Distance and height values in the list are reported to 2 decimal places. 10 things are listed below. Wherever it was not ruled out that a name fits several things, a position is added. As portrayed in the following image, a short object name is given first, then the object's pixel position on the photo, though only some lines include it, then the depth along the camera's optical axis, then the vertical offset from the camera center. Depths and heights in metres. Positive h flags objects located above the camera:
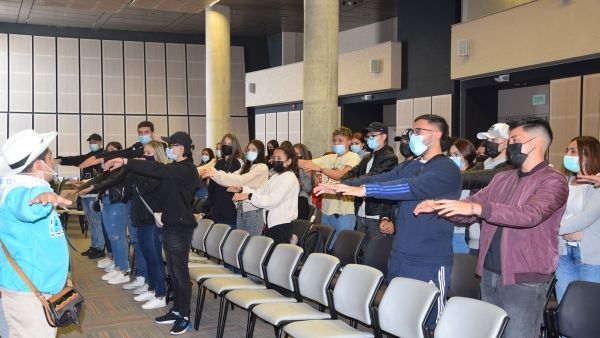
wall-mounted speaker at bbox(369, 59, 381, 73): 13.00 +1.34
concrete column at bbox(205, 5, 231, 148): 15.15 +1.37
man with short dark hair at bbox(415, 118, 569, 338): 2.77 -0.50
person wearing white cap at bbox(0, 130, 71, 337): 2.98 -0.55
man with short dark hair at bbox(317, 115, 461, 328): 3.42 -0.56
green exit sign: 10.81 +0.50
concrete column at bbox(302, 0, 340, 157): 9.45 +0.83
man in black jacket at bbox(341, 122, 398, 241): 5.28 -0.38
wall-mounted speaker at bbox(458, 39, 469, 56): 10.76 +1.43
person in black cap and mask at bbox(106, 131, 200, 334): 5.08 -0.73
